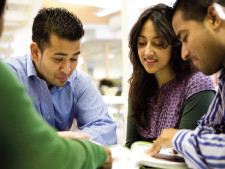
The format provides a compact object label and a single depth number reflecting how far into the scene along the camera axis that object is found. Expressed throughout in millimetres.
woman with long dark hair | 1309
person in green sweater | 463
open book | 853
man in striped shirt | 810
